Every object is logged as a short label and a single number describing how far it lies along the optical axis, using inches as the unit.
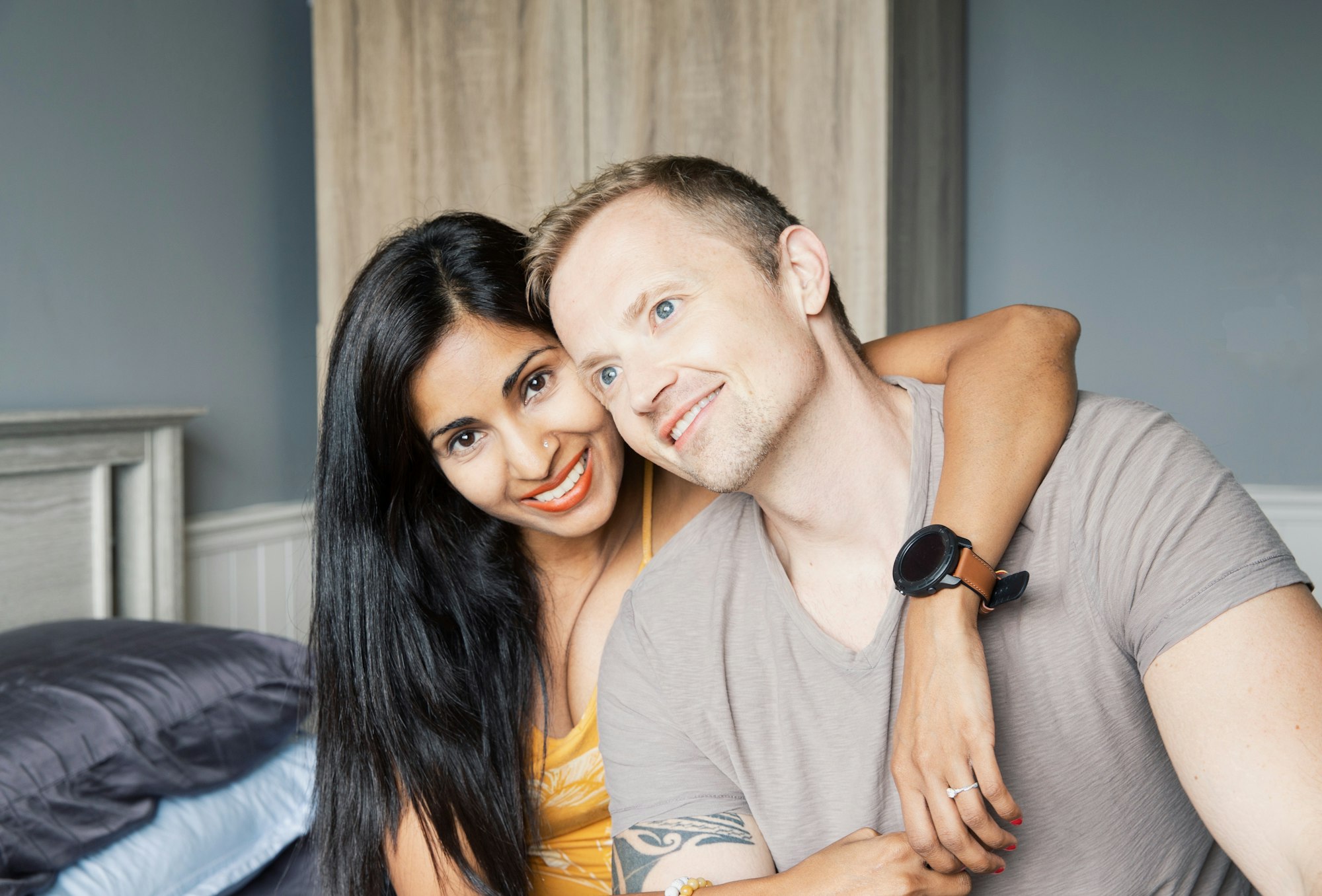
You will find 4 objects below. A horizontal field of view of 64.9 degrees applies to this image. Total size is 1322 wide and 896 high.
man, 33.1
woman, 49.9
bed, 54.9
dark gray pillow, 53.5
